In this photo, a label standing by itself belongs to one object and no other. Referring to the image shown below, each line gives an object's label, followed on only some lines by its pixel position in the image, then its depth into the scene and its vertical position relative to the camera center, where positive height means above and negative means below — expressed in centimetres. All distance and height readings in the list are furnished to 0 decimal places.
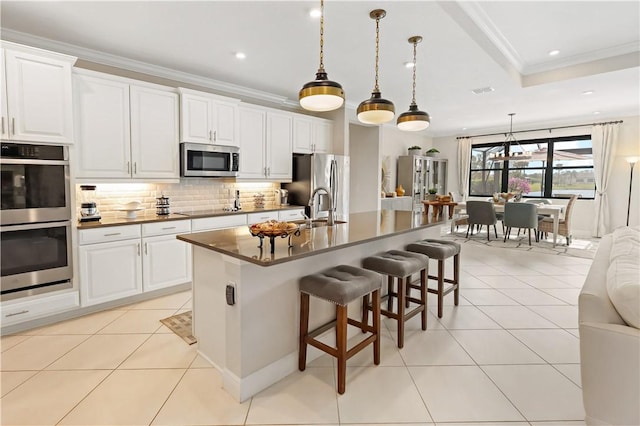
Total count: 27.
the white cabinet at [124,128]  323 +63
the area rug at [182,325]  265 -121
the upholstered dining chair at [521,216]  630 -44
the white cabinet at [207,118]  395 +90
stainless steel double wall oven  262 -28
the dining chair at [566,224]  645 -60
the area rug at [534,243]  599 -103
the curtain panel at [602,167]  706 +61
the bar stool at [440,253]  307 -58
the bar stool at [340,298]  199 -67
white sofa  151 -76
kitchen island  192 -70
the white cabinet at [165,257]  343 -75
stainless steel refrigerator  514 +18
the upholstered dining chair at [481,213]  688 -43
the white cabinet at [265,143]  466 +69
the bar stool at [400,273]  252 -64
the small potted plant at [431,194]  825 -5
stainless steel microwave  398 +37
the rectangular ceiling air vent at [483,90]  487 +157
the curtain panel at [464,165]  927 +80
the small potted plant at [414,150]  850 +109
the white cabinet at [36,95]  261 +77
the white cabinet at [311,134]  530 +95
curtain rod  701 +158
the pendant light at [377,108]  273 +70
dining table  630 -35
